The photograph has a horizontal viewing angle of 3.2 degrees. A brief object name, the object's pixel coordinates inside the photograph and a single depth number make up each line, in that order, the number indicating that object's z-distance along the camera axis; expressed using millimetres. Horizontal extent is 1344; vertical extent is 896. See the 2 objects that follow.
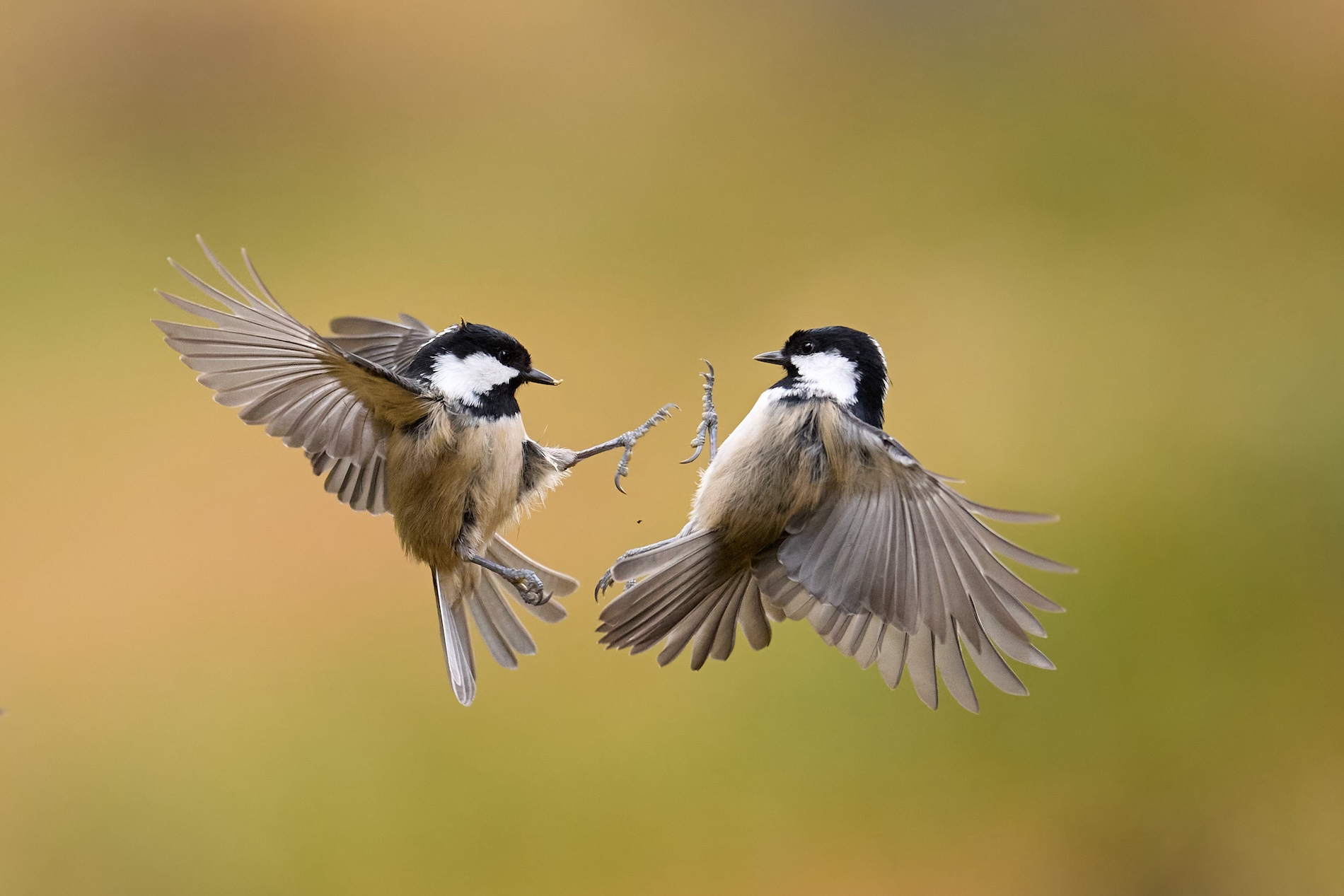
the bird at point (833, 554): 4214
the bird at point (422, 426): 4219
